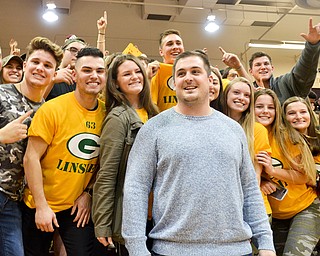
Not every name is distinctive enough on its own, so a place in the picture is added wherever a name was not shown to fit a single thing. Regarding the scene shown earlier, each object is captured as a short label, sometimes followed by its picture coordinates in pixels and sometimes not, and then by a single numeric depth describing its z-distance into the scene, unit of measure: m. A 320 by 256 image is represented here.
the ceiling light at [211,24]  7.64
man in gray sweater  1.76
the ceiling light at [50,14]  6.93
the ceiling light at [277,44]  9.19
